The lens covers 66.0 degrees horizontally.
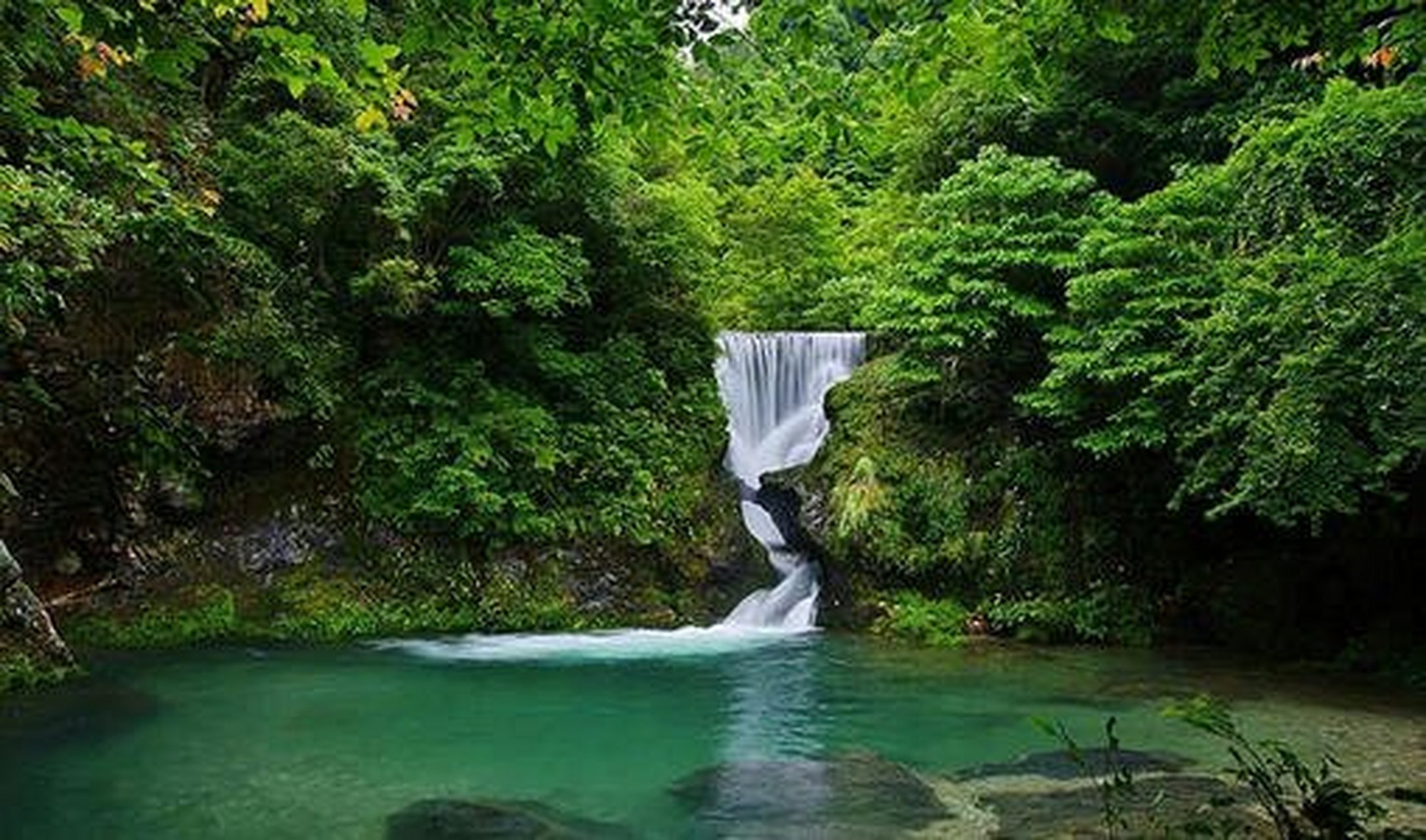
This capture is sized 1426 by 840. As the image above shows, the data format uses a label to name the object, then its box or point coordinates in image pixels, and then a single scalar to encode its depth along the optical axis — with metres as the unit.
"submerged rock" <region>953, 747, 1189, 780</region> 7.17
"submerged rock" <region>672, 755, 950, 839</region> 6.12
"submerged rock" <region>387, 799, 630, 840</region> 6.00
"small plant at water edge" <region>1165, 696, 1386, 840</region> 2.97
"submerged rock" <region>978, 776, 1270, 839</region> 5.62
